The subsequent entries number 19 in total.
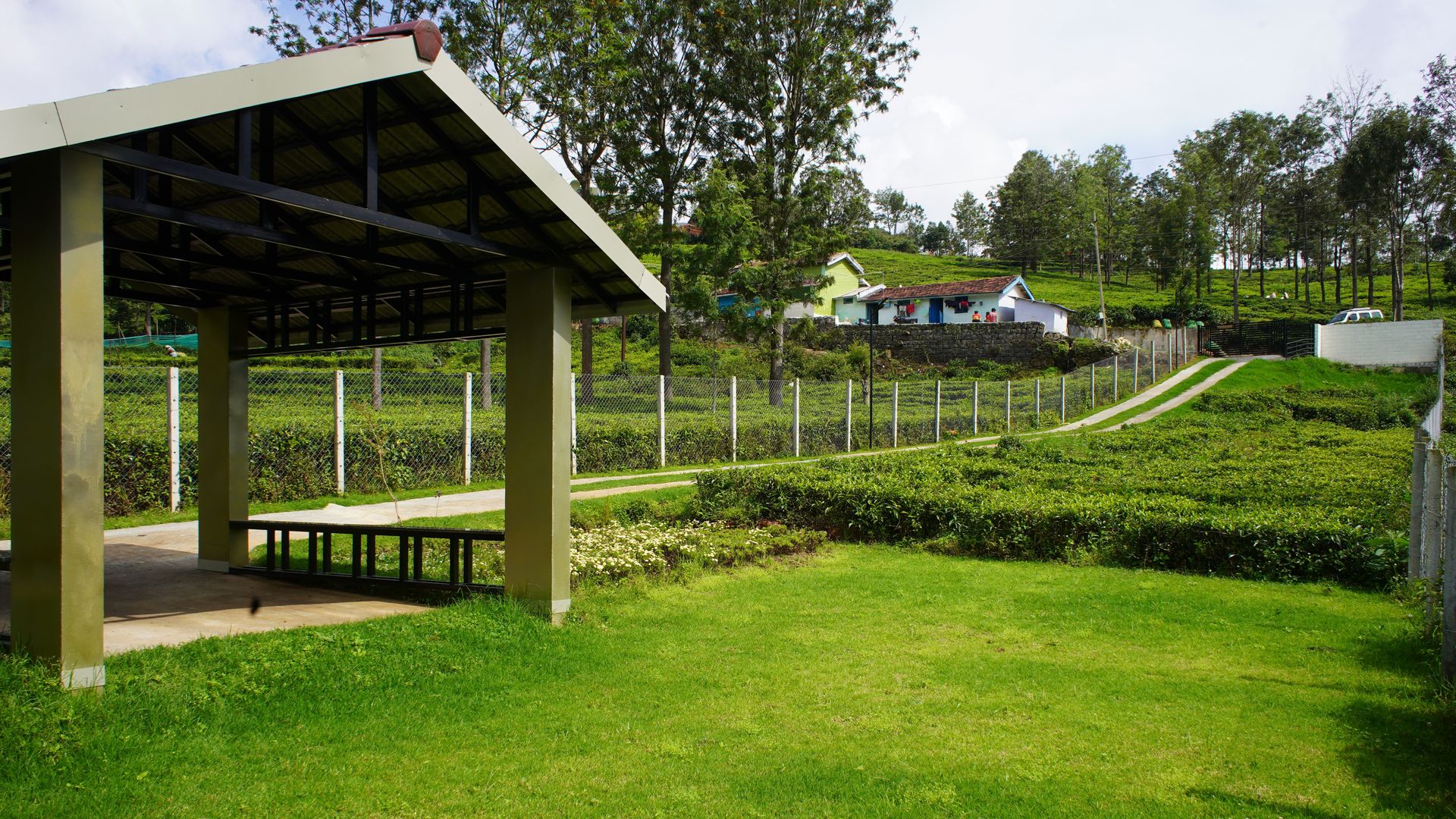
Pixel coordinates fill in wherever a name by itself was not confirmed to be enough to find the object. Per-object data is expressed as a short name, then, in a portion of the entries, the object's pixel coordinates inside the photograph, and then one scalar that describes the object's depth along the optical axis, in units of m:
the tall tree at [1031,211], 86.31
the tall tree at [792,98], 29.67
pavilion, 4.16
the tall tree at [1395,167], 53.84
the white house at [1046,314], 51.53
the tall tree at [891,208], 127.31
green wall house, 56.47
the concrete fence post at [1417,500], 7.61
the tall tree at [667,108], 28.88
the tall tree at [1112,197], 83.06
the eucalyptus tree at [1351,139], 58.94
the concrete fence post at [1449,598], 5.21
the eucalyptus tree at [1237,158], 62.56
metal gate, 44.47
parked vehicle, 48.23
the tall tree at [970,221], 115.38
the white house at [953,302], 55.44
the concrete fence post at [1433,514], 6.45
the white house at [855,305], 61.59
